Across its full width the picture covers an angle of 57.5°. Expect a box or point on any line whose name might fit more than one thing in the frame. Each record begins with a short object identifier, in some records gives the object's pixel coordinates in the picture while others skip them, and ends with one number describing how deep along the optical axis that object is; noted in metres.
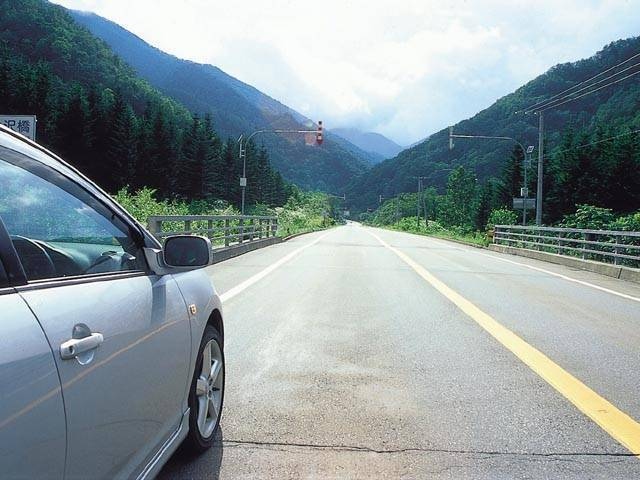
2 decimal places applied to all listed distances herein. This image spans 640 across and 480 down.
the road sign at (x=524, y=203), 34.12
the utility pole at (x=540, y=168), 26.85
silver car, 1.54
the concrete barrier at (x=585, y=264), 14.42
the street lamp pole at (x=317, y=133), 29.58
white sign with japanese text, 11.23
